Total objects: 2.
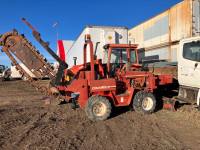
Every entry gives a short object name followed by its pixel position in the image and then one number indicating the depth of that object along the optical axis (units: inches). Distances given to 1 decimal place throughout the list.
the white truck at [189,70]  184.4
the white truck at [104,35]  313.3
